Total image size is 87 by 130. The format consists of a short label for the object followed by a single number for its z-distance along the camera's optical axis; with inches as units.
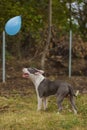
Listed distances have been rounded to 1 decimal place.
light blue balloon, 633.2
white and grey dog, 496.1
